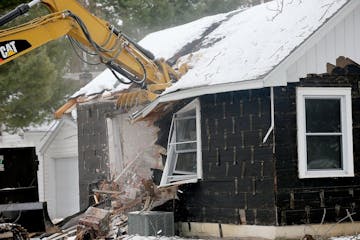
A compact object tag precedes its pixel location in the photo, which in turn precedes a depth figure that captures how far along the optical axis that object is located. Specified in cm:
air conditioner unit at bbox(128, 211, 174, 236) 1630
